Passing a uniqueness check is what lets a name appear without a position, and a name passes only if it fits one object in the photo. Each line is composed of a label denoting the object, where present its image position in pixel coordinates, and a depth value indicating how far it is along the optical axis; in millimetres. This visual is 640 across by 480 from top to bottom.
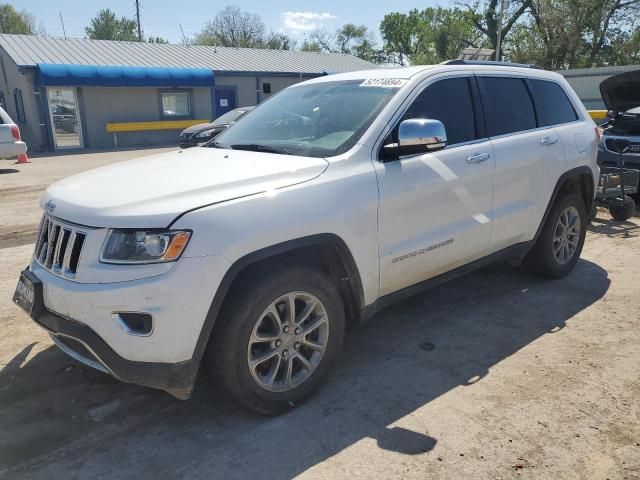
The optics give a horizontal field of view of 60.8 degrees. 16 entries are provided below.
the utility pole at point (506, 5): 40425
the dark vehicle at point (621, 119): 7824
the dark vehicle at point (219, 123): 12850
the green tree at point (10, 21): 59984
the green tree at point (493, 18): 39547
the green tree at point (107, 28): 66000
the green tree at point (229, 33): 62500
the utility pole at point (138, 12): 54312
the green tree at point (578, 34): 34938
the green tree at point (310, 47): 72625
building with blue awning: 20500
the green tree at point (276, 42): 64875
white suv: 2600
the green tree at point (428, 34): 47844
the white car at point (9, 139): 14281
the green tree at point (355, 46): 72788
